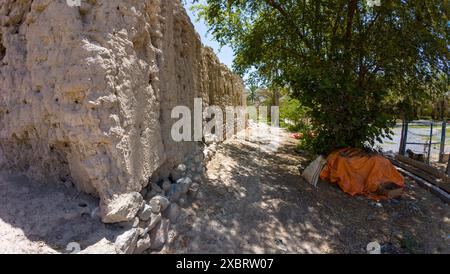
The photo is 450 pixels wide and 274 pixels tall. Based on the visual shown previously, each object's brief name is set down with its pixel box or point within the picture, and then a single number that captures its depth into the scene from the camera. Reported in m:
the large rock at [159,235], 2.75
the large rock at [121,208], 2.33
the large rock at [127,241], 2.23
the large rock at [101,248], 2.14
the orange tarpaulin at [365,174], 4.69
